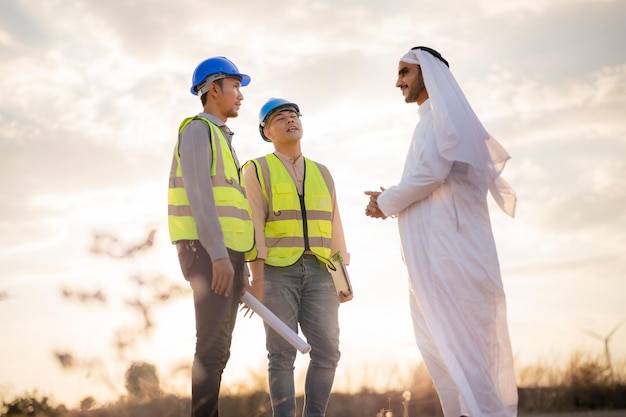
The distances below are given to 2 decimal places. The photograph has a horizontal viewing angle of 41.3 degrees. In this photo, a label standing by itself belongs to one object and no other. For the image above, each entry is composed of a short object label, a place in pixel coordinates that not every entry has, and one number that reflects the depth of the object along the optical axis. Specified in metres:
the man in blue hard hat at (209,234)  4.77
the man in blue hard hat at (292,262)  5.95
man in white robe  5.32
